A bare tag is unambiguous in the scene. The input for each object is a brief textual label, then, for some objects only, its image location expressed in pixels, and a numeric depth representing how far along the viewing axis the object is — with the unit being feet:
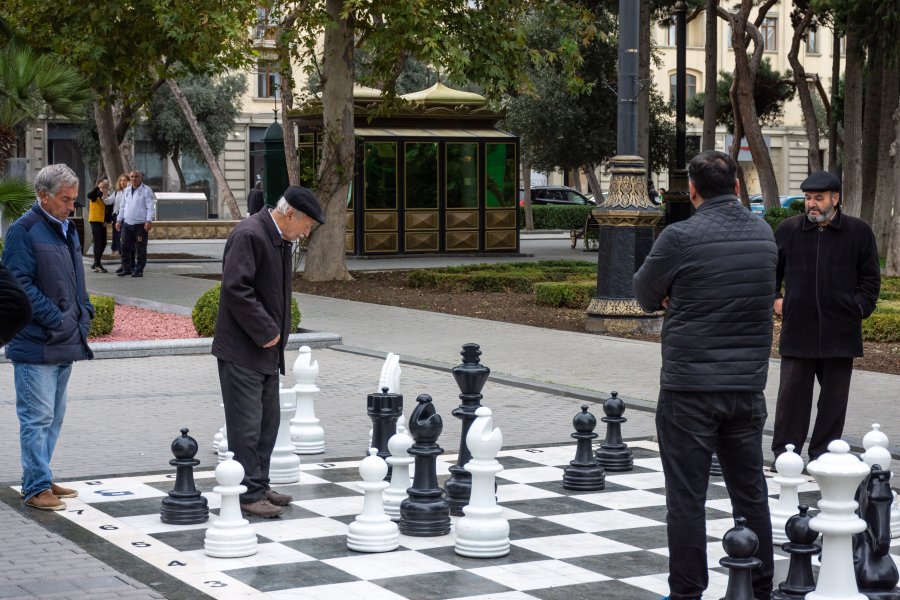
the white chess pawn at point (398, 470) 32.46
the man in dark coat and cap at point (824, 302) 36.99
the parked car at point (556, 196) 252.93
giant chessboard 27.16
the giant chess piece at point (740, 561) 22.53
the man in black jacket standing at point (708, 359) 25.03
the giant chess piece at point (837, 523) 23.06
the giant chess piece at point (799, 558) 24.09
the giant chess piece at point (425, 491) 31.50
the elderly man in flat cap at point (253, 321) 32.83
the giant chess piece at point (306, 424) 41.42
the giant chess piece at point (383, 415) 35.90
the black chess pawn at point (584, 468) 36.34
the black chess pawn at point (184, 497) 32.22
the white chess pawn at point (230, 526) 29.19
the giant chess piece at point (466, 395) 34.84
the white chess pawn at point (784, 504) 29.88
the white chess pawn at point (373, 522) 29.76
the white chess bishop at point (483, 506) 29.47
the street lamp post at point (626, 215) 74.21
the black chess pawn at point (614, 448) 38.83
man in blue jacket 33.96
